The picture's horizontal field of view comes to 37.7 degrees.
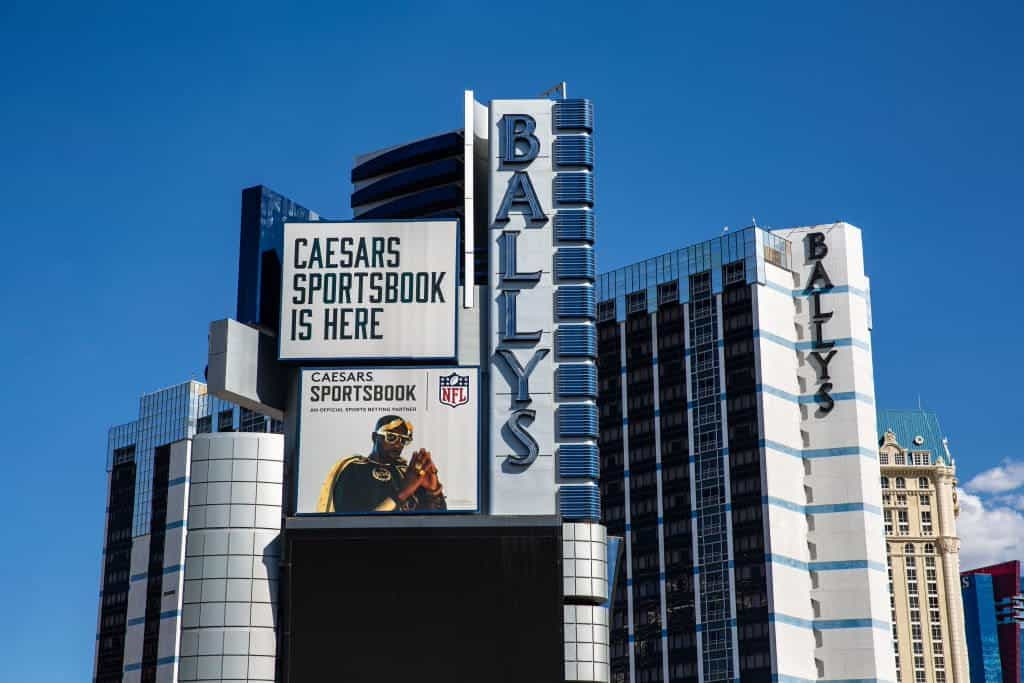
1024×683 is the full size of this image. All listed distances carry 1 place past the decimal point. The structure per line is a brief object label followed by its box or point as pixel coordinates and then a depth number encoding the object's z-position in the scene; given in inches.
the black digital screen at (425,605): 2645.2
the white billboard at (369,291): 2871.6
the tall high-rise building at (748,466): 6058.1
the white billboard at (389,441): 2783.0
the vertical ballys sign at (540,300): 2822.3
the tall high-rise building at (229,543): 2687.0
